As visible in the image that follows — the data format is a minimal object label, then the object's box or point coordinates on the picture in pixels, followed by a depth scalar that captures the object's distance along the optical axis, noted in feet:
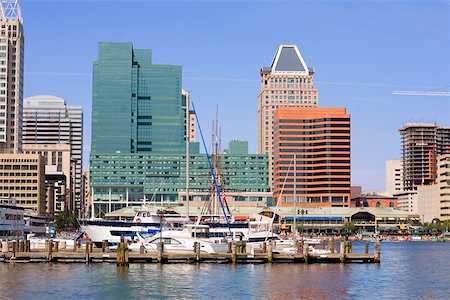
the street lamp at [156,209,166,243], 464.32
